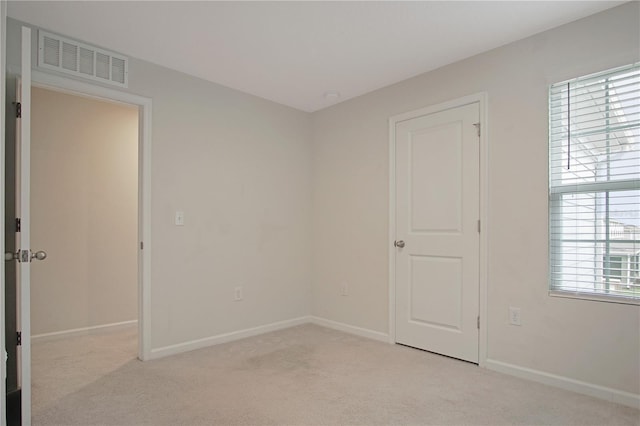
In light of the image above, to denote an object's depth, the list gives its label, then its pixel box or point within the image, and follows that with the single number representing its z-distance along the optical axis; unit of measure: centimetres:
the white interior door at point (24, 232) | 197
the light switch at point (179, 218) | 331
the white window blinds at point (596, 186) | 233
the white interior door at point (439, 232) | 304
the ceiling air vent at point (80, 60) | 264
